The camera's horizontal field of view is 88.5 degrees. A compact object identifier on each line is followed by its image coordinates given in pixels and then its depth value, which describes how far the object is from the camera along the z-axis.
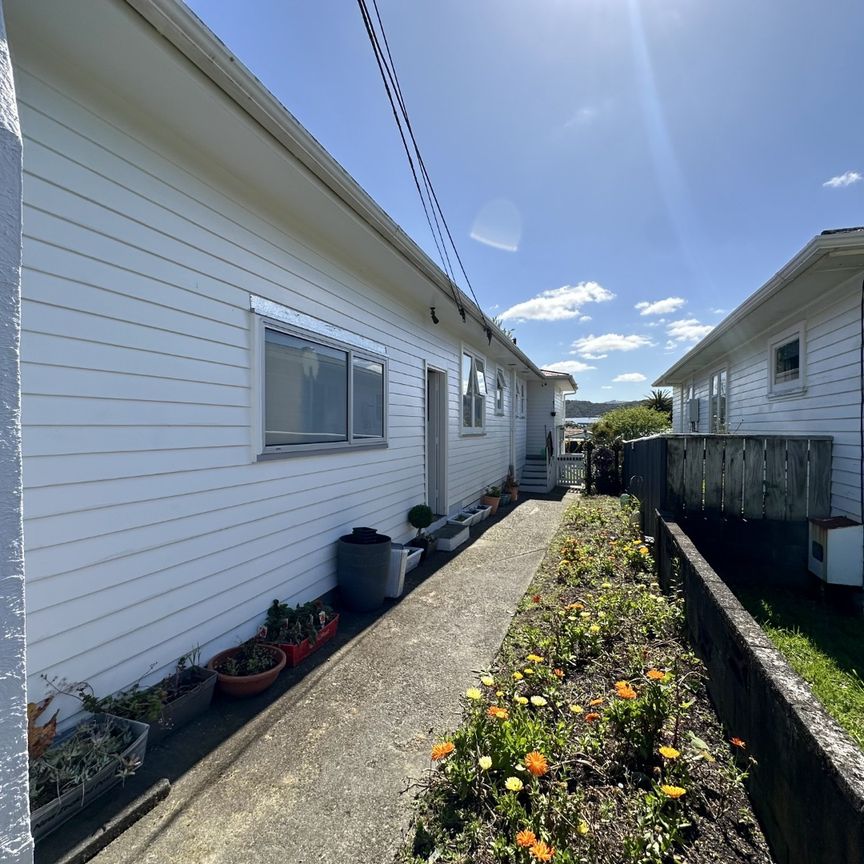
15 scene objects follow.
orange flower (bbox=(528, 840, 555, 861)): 1.40
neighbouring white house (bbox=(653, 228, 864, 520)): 4.51
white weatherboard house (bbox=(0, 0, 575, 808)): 2.13
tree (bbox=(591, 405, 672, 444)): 17.47
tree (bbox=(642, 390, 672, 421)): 29.17
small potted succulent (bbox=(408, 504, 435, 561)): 5.99
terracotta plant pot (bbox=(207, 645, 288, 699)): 2.81
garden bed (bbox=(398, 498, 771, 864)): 1.58
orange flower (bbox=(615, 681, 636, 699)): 2.01
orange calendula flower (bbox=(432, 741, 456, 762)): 1.89
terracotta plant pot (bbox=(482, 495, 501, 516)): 9.23
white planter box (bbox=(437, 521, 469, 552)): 6.36
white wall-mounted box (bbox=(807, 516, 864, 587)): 4.25
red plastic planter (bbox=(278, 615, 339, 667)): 3.25
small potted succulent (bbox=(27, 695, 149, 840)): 1.79
